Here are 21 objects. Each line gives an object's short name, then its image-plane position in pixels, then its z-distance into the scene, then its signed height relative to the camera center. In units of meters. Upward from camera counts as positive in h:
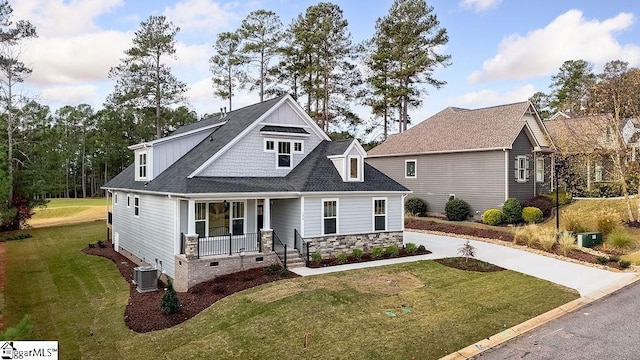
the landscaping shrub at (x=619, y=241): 17.67 -2.67
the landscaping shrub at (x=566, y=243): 16.99 -2.63
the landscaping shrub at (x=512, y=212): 23.42 -1.87
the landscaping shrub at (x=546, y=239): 17.78 -2.59
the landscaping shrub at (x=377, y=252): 16.73 -2.89
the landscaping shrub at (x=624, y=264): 14.98 -3.09
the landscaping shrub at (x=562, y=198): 26.12 -1.25
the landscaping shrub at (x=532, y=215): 23.22 -2.04
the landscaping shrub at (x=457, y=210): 25.64 -1.90
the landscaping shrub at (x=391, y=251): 17.03 -2.89
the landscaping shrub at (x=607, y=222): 19.38 -2.07
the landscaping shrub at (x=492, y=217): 23.64 -2.16
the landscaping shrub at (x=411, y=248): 17.56 -2.88
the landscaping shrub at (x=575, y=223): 20.08 -2.20
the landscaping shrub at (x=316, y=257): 15.73 -2.87
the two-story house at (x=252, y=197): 14.70 -0.62
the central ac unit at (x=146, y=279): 14.05 -3.24
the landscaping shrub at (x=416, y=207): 28.41 -1.87
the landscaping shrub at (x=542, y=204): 24.48 -1.52
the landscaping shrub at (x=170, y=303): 11.26 -3.24
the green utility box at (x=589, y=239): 18.11 -2.67
